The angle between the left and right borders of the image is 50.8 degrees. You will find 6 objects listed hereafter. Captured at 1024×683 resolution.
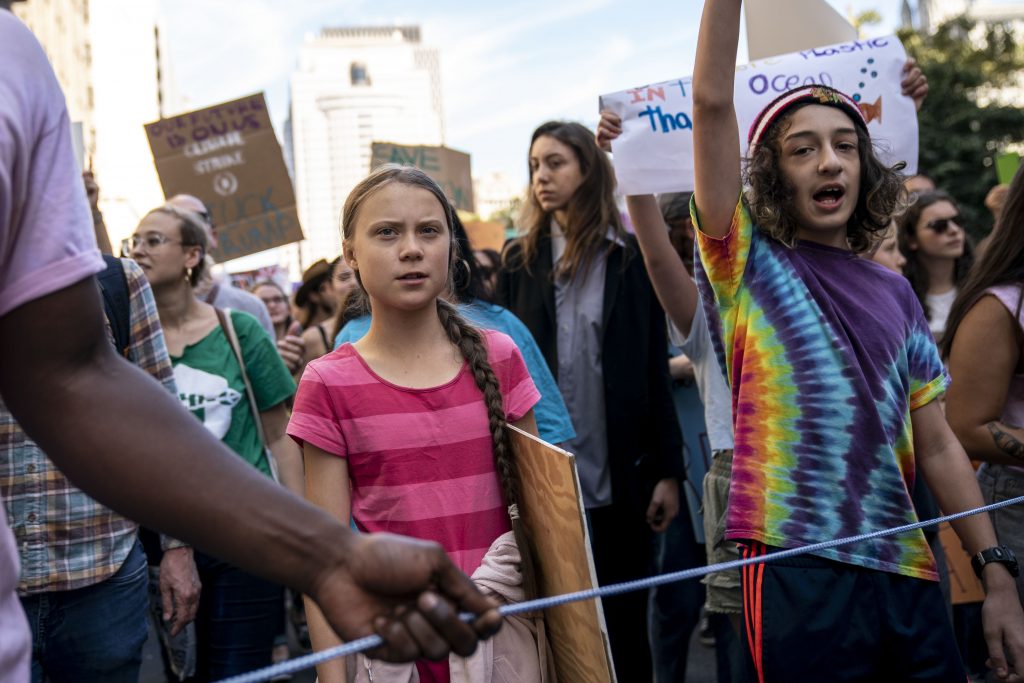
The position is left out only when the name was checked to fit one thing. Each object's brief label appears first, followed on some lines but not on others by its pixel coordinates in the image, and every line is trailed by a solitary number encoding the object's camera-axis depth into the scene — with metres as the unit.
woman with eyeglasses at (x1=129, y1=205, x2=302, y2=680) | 3.67
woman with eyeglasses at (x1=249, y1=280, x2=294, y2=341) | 8.47
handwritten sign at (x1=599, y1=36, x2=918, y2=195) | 3.80
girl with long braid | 2.23
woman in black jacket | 3.97
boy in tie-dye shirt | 2.17
